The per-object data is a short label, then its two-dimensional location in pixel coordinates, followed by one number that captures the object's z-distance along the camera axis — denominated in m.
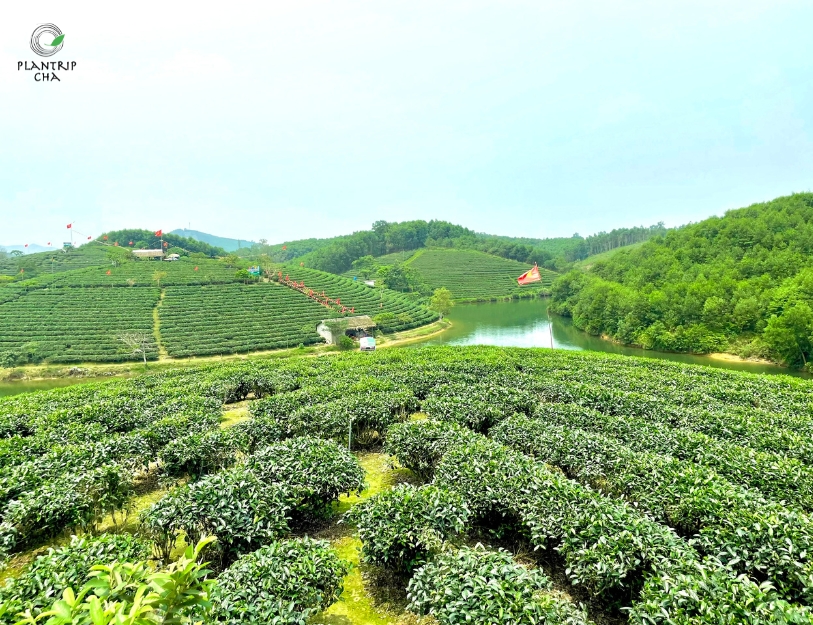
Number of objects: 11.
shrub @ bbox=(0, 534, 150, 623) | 4.24
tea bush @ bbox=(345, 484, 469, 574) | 5.99
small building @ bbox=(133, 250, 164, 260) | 79.12
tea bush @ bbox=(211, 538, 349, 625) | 4.32
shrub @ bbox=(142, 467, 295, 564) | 6.31
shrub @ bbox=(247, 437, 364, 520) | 7.58
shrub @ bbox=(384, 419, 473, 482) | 9.27
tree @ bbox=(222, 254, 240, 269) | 73.50
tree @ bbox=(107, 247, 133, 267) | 69.58
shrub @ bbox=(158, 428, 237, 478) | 9.10
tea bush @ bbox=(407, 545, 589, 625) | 4.27
